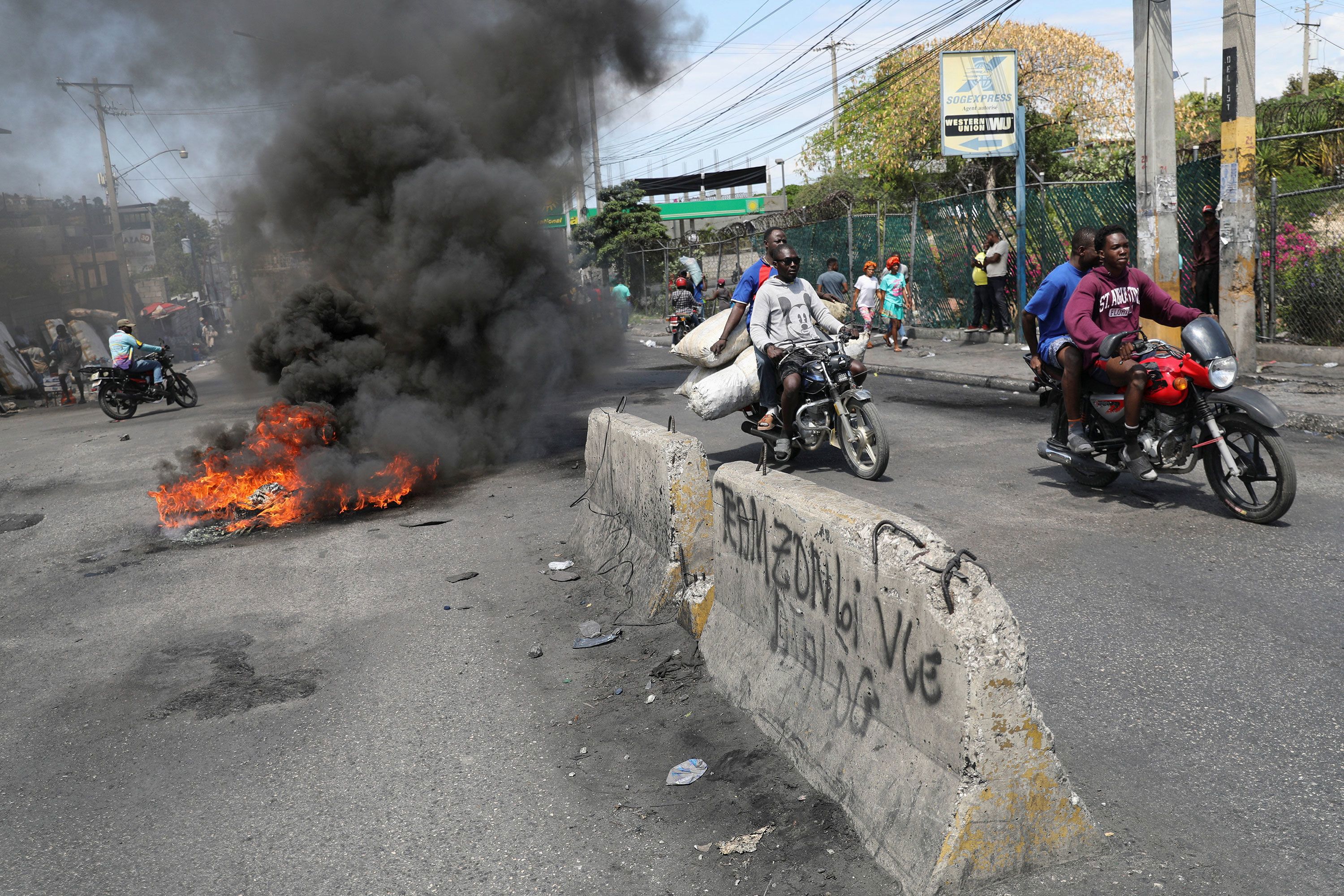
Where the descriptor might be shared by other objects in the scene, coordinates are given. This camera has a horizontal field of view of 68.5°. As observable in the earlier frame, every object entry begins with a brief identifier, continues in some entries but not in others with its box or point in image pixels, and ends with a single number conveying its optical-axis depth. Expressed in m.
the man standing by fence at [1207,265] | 12.51
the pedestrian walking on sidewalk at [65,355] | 23.39
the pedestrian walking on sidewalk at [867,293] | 18.19
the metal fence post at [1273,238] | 11.45
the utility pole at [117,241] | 32.25
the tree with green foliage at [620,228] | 39.94
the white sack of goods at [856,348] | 7.82
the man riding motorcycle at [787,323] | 7.63
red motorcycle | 5.48
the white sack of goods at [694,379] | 8.71
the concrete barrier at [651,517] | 4.86
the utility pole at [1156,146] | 11.56
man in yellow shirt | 17.03
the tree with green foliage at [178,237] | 41.47
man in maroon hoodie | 6.09
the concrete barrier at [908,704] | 2.52
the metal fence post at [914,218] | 19.38
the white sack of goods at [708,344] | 8.52
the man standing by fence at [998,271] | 16.67
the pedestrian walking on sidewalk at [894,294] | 18.00
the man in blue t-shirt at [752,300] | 7.91
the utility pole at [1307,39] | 52.97
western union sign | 16.48
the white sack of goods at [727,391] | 8.25
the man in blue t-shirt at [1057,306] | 6.57
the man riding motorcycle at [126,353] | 17.92
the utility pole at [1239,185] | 10.86
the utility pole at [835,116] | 43.55
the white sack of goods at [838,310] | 8.80
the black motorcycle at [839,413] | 7.46
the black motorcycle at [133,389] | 17.47
